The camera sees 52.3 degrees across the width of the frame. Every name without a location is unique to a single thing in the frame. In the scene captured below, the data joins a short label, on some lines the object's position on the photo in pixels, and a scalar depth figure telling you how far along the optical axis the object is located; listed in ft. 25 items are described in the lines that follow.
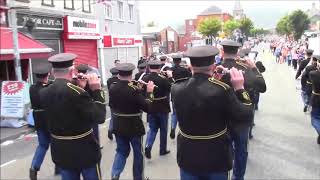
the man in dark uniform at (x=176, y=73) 24.77
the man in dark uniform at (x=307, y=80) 25.66
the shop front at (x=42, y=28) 42.97
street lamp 34.25
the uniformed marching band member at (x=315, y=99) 21.70
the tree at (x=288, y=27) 197.12
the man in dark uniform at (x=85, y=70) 19.78
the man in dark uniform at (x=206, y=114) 10.18
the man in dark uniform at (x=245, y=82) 15.96
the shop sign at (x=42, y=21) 42.89
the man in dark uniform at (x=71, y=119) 11.72
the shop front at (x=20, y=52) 36.77
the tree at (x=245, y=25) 256.05
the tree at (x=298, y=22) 189.33
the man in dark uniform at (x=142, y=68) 28.41
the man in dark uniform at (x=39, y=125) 18.13
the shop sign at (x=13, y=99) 32.37
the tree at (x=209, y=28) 195.97
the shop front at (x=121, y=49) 65.37
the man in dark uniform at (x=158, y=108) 20.71
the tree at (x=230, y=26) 236.54
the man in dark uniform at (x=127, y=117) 16.01
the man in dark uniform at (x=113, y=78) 25.16
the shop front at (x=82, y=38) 52.16
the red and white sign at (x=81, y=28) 51.81
